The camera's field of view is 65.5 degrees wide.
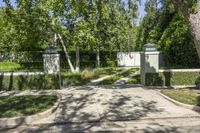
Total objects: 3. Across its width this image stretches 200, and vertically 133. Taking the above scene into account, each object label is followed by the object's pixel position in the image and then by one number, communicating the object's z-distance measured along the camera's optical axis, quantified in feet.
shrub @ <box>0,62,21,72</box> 37.73
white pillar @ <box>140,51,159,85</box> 21.54
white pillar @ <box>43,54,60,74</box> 20.97
